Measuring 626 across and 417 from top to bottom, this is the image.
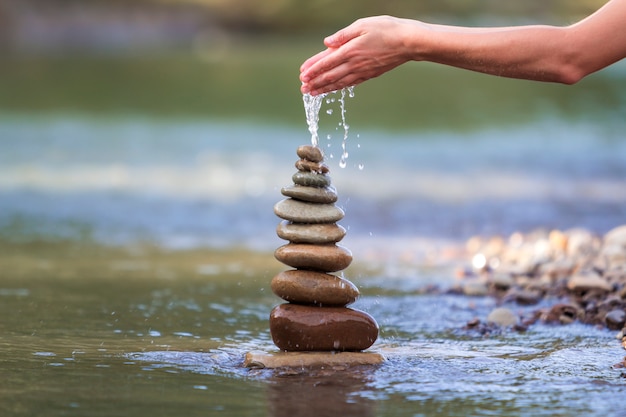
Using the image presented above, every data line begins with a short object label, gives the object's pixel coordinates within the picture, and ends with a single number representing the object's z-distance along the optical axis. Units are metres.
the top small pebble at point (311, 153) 10.47
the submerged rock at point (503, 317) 11.98
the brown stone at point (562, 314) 12.12
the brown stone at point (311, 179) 10.41
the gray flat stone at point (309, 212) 10.31
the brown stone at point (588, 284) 13.03
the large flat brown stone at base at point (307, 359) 9.69
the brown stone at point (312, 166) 10.48
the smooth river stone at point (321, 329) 9.93
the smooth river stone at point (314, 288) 10.12
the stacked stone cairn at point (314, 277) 9.97
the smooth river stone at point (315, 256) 10.21
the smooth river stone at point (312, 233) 10.26
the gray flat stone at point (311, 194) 10.34
